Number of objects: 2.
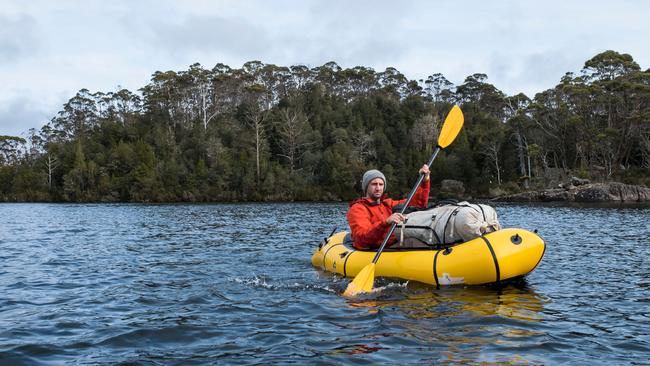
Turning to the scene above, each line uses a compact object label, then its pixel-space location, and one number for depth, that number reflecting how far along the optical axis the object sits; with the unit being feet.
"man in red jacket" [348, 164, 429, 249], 26.71
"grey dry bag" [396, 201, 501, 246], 23.88
